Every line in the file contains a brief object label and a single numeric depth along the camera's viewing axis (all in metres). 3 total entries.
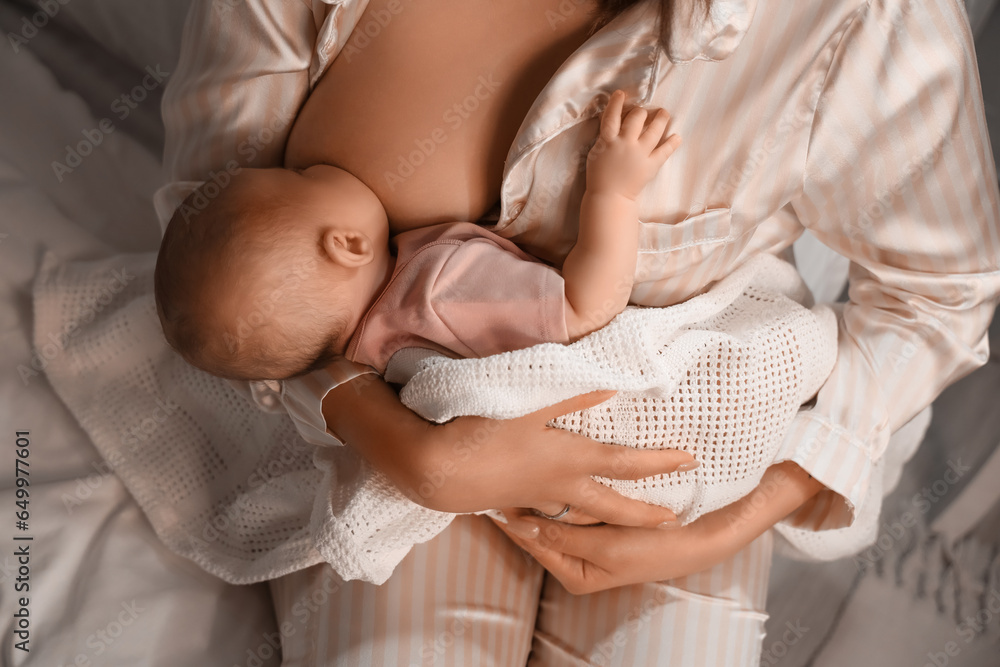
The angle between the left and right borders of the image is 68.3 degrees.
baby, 0.75
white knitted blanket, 0.77
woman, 0.77
